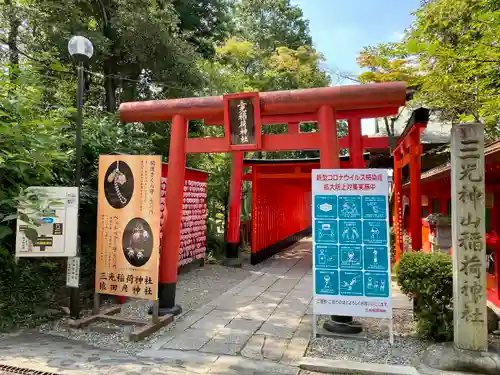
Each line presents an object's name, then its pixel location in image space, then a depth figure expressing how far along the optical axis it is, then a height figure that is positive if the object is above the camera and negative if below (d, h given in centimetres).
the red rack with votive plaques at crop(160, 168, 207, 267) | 987 -39
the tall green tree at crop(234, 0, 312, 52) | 2196 +1094
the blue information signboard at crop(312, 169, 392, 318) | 493 -43
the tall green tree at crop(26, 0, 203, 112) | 1014 +451
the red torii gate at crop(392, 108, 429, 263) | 598 +93
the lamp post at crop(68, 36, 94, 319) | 558 +135
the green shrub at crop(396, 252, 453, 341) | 463 -99
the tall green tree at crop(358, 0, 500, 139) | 581 +264
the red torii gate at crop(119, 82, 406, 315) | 531 +143
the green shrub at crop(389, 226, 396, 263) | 1170 -124
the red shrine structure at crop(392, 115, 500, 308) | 582 +32
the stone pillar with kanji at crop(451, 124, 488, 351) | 413 -32
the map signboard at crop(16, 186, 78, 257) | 515 -22
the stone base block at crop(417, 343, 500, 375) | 393 -159
